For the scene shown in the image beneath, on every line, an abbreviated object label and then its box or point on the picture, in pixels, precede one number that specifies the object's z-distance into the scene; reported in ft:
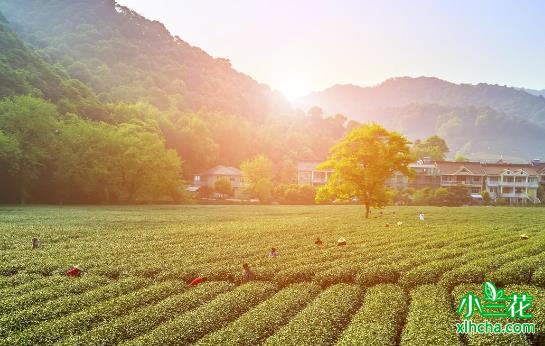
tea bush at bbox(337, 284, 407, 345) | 42.34
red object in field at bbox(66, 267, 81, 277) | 69.29
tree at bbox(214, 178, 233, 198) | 345.92
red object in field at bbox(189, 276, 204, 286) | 64.71
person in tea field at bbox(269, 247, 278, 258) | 82.14
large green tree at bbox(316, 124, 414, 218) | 173.88
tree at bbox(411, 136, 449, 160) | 537.65
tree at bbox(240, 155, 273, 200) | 337.25
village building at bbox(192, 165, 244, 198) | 383.82
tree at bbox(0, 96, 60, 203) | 211.41
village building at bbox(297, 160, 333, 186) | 414.00
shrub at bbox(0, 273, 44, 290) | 63.31
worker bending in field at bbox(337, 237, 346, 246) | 95.22
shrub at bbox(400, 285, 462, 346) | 42.22
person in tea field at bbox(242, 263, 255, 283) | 67.63
